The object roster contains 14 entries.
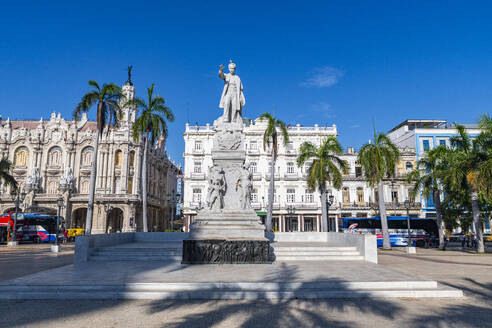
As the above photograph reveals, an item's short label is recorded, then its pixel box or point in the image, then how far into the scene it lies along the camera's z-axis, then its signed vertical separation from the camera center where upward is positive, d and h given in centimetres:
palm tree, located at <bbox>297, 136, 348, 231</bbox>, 2581 +359
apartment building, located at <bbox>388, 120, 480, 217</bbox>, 4734 +1160
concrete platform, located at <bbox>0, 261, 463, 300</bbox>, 743 -165
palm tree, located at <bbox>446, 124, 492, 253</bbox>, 1989 +291
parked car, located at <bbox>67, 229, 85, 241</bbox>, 4010 -189
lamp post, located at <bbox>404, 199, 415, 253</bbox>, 2269 -243
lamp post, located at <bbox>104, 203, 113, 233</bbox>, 4669 +121
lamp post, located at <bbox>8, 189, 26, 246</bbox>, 2927 -143
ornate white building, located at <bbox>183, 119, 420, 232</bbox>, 4722 +441
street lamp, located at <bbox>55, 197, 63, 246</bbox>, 2523 +126
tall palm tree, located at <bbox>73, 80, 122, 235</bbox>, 2323 +808
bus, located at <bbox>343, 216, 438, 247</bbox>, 3328 -155
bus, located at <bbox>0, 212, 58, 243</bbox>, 3506 -99
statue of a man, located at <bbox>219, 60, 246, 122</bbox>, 1486 +539
